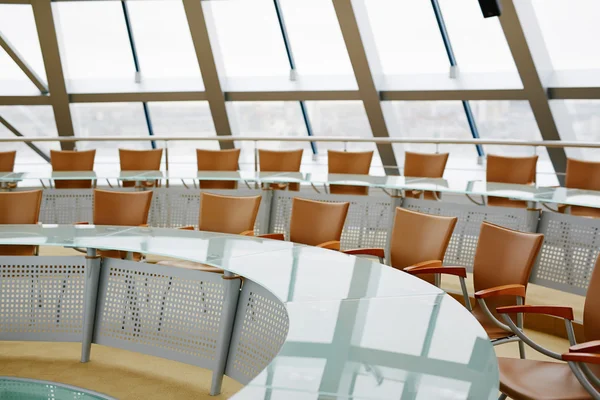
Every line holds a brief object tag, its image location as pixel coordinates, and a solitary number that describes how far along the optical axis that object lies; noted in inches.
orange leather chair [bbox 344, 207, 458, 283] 168.7
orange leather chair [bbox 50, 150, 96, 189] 307.1
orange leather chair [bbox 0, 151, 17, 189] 312.7
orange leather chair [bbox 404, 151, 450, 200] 284.4
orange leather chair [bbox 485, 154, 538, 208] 263.4
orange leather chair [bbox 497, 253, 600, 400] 103.4
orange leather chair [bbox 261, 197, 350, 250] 195.2
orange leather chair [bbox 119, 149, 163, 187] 313.9
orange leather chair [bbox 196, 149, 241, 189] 303.4
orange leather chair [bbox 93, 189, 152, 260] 216.5
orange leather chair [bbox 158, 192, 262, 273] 206.7
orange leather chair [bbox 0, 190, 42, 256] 209.3
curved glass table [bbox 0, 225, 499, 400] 81.9
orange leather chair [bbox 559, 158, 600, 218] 243.1
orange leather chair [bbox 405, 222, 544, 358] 141.5
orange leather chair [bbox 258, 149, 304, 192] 300.2
